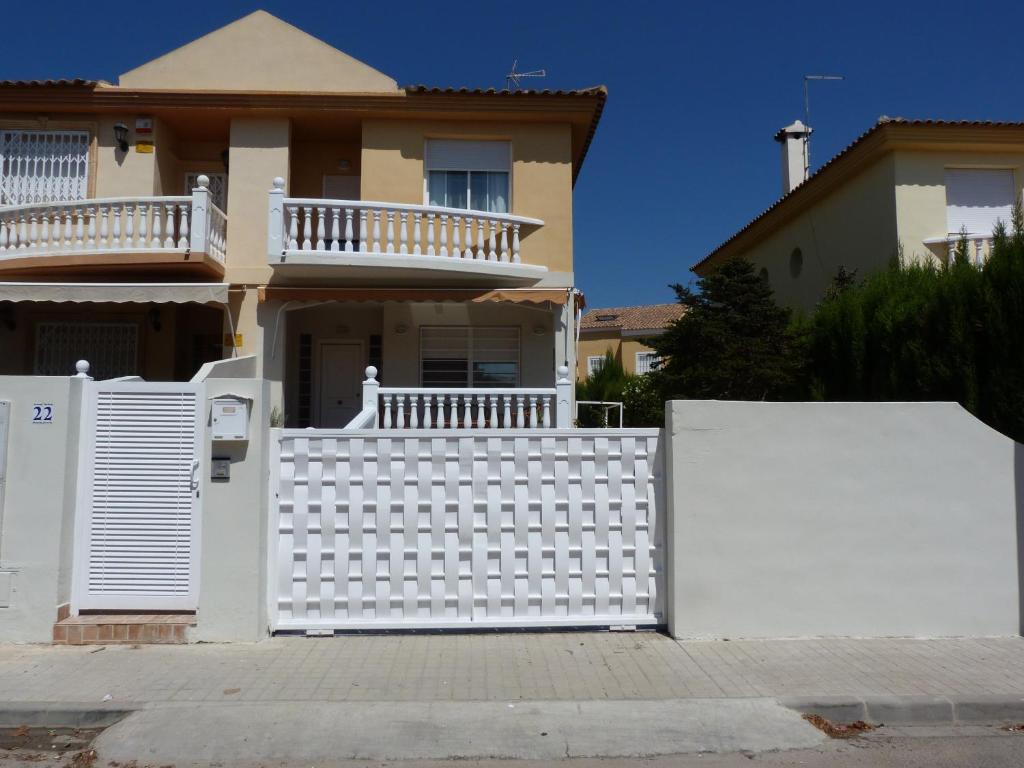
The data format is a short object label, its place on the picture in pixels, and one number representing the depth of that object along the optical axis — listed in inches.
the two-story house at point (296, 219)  530.6
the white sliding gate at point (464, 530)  286.5
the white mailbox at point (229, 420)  272.7
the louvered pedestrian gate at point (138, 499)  281.7
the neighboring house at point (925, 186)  596.7
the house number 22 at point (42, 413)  276.8
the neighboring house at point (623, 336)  1534.2
